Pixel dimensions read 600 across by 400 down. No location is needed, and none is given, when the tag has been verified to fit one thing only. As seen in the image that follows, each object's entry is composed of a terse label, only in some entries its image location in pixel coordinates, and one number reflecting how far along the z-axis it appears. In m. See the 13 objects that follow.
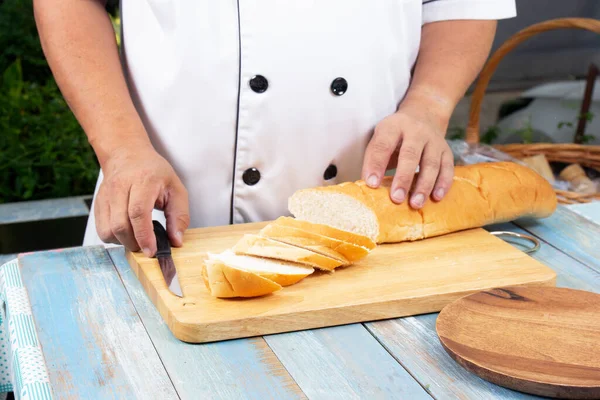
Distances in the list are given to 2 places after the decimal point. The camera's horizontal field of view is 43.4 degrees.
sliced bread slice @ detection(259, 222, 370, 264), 1.47
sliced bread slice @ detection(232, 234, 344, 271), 1.44
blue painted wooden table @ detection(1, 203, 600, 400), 1.13
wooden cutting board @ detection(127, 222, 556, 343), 1.30
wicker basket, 2.64
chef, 1.73
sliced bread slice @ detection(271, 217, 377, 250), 1.49
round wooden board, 1.10
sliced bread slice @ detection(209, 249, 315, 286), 1.37
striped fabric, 1.13
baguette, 1.71
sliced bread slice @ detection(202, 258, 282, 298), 1.31
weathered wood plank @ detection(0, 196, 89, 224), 3.62
